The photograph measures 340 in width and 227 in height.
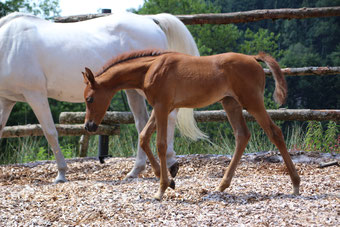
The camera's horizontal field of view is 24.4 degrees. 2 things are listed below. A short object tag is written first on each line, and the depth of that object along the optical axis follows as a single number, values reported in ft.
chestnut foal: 20.49
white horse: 28.31
